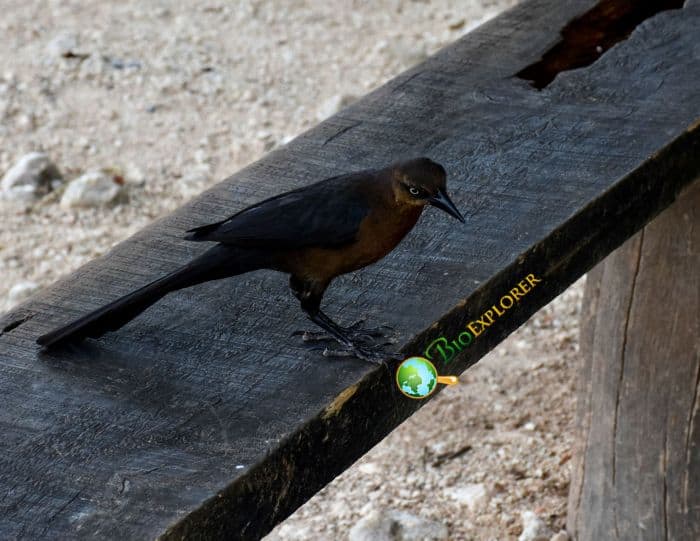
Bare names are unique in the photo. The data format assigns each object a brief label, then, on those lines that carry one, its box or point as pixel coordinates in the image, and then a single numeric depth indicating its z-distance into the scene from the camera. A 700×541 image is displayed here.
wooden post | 5.75
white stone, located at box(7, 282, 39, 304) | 8.18
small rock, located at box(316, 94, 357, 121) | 10.17
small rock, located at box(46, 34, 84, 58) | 11.05
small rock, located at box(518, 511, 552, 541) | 6.64
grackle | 3.82
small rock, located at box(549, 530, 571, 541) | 6.69
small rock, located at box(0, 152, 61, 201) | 9.25
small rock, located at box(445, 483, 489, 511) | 6.88
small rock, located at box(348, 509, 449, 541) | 6.52
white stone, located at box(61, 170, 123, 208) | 9.16
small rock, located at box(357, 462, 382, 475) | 7.16
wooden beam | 3.38
